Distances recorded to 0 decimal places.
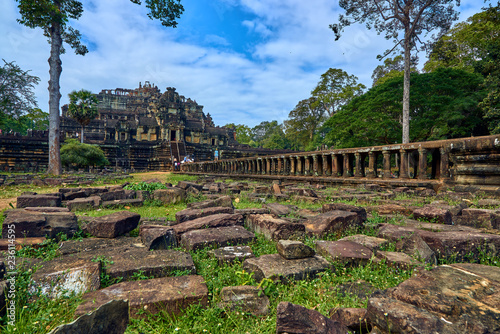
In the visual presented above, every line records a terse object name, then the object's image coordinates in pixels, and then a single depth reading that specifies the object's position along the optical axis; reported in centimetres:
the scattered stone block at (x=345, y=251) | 223
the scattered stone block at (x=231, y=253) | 236
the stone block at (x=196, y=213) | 374
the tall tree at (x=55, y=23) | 1362
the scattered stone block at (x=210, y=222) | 316
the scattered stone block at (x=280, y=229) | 286
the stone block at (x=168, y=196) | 598
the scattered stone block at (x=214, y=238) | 267
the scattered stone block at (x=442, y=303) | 119
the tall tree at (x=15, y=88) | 2569
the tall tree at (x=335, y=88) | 3288
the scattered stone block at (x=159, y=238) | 267
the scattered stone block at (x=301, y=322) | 126
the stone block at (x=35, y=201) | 459
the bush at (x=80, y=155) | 2353
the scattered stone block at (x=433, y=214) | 338
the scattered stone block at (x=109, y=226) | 307
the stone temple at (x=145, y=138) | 3006
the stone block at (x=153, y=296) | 162
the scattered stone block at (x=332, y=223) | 306
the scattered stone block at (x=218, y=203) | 464
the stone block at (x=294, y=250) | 218
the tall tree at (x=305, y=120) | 4122
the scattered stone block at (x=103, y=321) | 99
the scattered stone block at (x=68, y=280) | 186
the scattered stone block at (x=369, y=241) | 255
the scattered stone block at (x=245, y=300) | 164
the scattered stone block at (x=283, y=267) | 195
